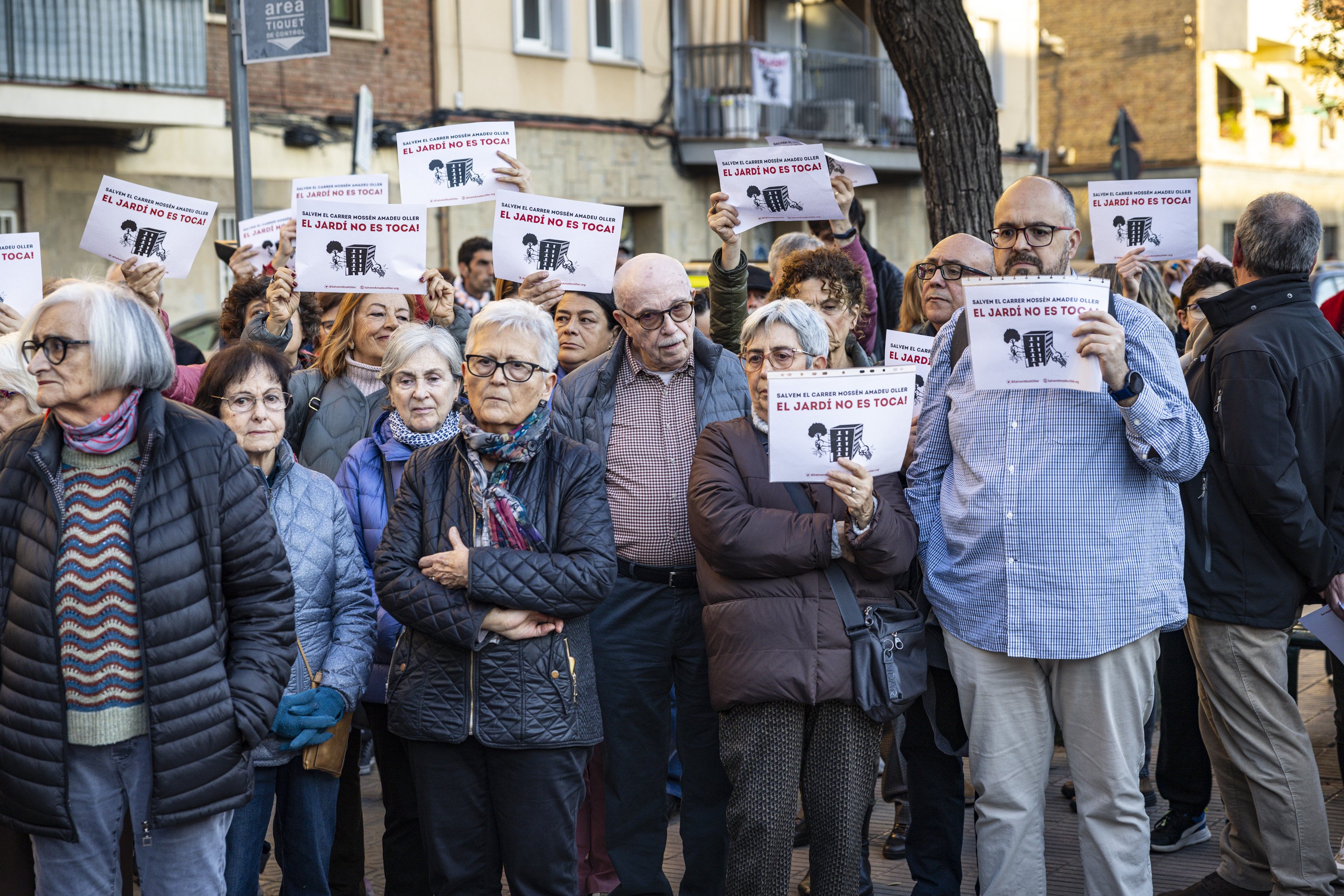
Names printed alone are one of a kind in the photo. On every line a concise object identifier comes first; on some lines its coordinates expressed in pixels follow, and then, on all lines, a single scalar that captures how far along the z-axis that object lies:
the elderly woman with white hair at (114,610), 3.32
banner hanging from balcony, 21.25
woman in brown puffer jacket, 4.00
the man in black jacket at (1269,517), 4.47
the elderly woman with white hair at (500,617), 3.79
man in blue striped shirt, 4.02
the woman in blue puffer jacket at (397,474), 4.51
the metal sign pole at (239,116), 7.23
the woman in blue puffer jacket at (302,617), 4.09
